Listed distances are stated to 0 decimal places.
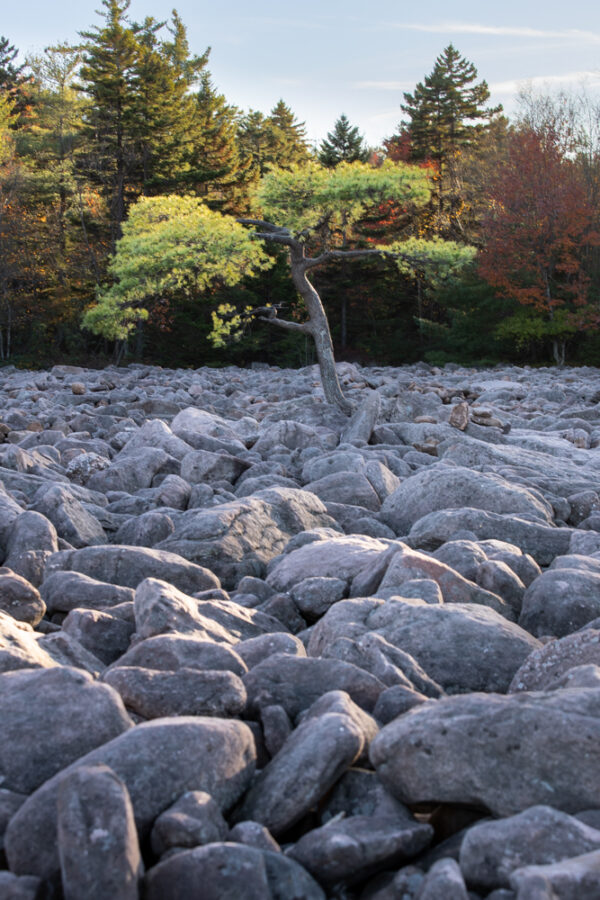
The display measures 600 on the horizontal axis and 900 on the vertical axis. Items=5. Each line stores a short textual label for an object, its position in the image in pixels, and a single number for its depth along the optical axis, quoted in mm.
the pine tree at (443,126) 30953
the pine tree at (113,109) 25609
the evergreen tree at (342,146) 29578
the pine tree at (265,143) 34784
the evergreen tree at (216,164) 27295
